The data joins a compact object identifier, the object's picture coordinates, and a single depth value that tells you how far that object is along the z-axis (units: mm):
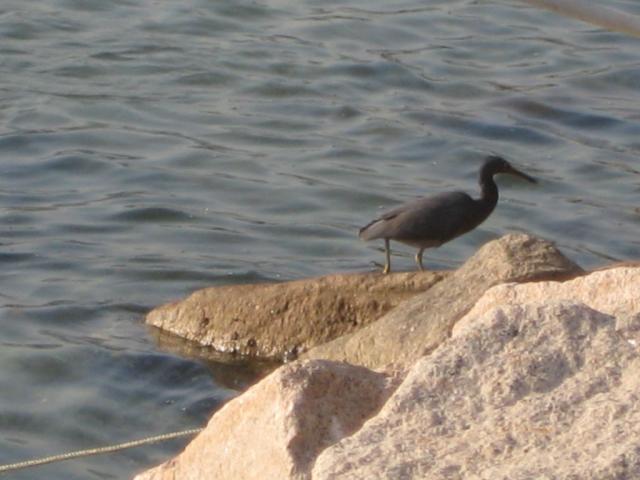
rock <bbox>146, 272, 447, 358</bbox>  14352
